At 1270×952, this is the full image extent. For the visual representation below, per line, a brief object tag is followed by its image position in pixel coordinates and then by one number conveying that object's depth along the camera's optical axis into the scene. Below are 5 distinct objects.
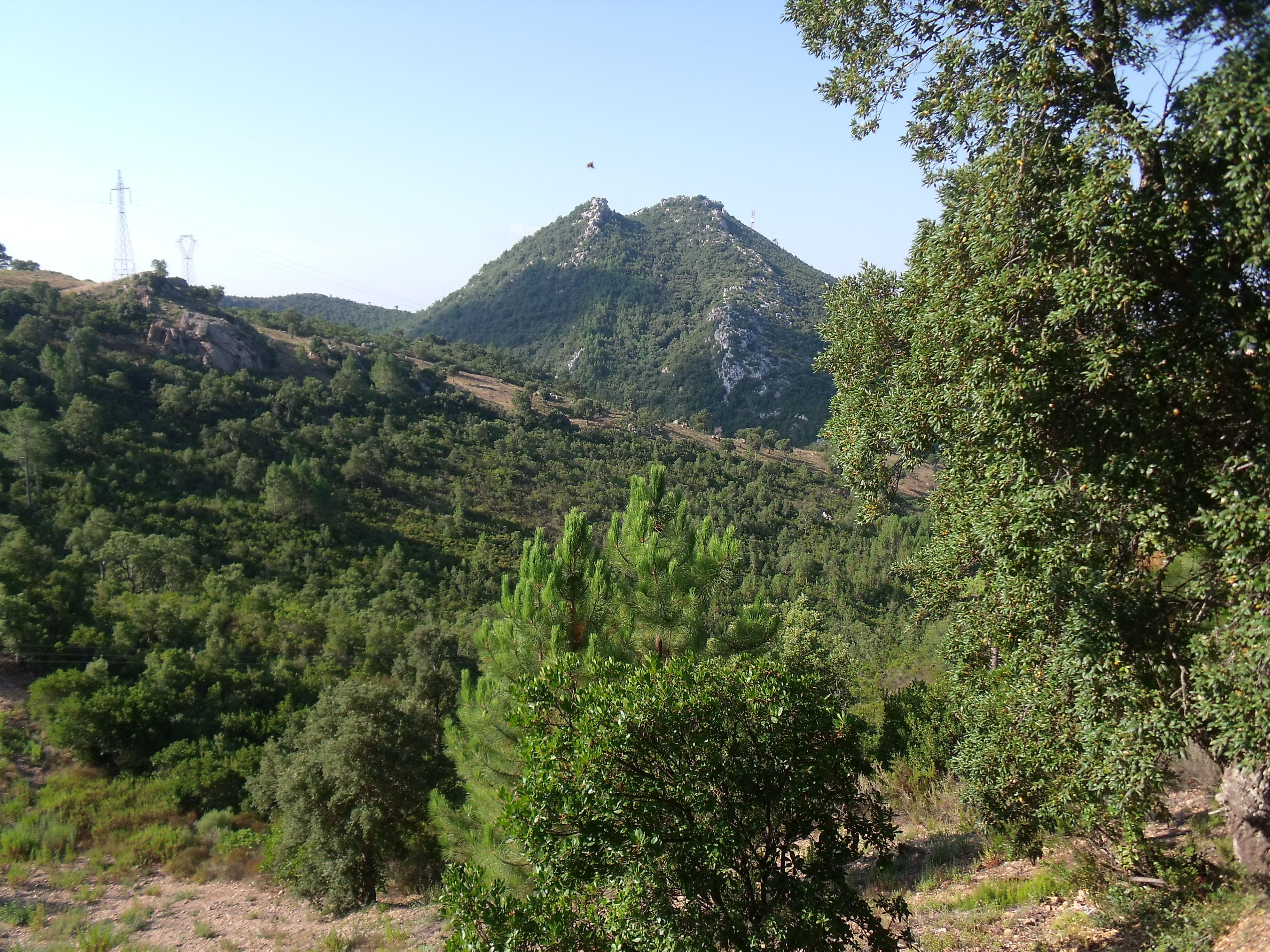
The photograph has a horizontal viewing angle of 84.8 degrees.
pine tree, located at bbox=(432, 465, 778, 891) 9.41
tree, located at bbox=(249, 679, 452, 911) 13.01
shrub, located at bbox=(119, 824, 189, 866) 15.05
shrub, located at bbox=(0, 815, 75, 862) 14.30
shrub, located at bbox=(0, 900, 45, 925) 11.58
